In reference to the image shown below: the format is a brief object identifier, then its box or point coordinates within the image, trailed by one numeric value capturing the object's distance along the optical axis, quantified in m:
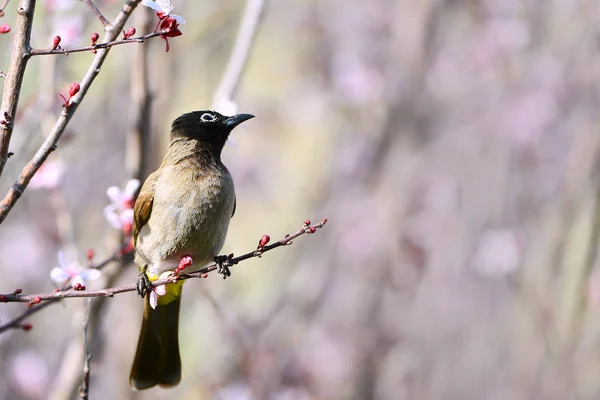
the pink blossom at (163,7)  4.30
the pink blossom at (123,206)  6.24
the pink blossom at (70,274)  5.52
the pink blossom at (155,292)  5.34
